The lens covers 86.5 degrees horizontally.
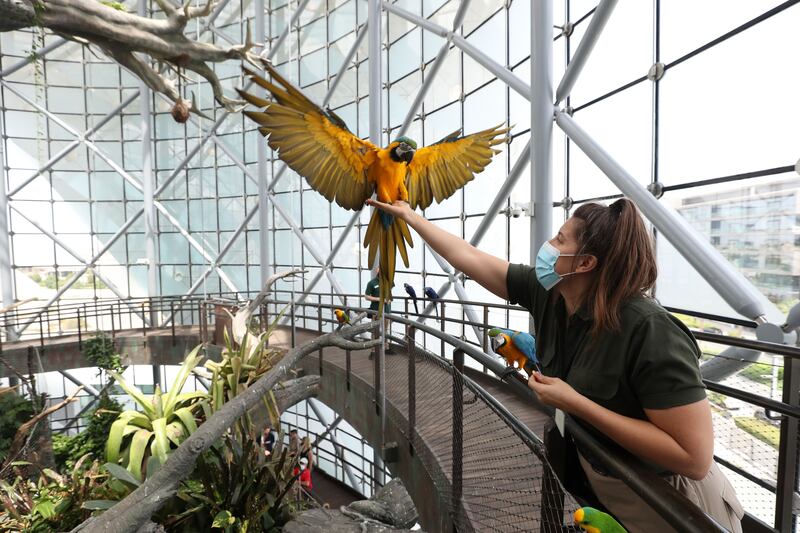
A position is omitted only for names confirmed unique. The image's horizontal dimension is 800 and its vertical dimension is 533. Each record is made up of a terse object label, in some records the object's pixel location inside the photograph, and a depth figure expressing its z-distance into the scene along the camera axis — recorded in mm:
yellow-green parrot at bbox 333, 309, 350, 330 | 5088
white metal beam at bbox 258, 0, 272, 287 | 10336
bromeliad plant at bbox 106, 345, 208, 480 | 3607
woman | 699
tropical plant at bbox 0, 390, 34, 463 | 6133
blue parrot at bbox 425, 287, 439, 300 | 5625
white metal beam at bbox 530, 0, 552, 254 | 3766
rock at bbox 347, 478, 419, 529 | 4957
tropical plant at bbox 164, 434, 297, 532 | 3107
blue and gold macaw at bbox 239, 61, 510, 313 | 1664
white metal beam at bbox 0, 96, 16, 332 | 11812
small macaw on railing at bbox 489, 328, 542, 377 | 1149
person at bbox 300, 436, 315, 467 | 3895
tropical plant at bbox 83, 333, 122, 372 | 8406
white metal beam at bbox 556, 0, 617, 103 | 3297
